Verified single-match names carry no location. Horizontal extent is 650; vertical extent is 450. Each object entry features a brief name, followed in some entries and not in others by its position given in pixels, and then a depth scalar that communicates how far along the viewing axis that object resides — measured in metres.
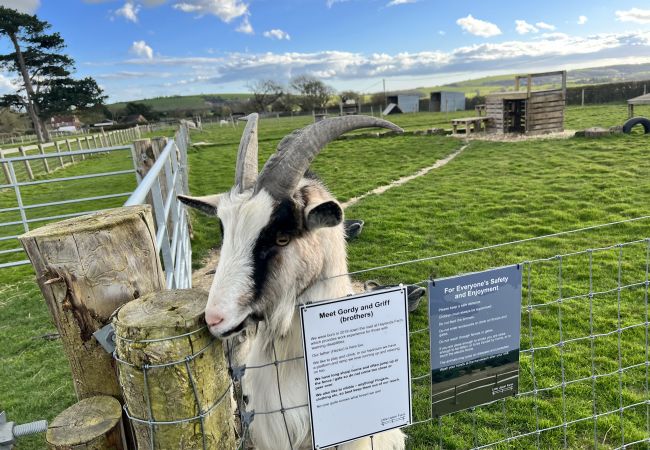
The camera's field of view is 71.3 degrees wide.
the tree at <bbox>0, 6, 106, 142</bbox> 40.12
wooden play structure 16.86
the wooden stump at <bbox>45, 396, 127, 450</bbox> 1.42
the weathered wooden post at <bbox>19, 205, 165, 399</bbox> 1.52
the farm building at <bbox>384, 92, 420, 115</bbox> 49.66
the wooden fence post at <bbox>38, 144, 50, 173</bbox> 17.82
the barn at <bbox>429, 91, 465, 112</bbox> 46.47
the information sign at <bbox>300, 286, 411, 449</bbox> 1.75
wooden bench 19.14
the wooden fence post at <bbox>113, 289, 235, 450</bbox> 1.31
